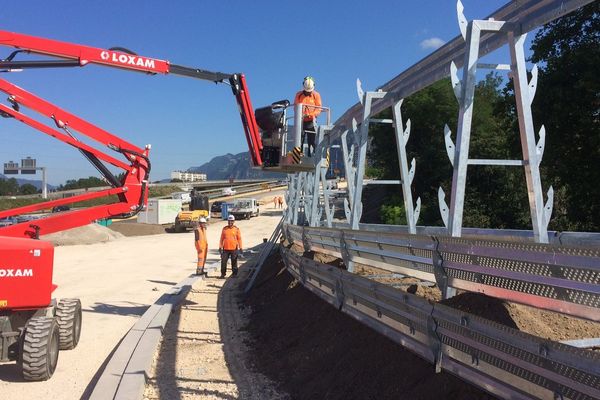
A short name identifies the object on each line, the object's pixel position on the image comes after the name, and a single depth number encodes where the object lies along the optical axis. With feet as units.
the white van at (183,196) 227.77
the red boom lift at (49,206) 21.44
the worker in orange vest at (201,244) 47.91
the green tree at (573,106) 44.37
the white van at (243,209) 167.84
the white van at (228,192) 269.69
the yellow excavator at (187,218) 131.75
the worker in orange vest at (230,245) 47.55
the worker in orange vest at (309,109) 34.06
